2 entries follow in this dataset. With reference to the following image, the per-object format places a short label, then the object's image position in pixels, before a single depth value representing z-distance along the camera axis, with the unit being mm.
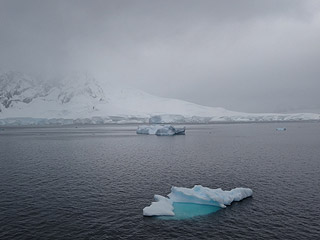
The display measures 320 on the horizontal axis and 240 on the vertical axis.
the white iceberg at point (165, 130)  113000
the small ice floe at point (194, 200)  23886
